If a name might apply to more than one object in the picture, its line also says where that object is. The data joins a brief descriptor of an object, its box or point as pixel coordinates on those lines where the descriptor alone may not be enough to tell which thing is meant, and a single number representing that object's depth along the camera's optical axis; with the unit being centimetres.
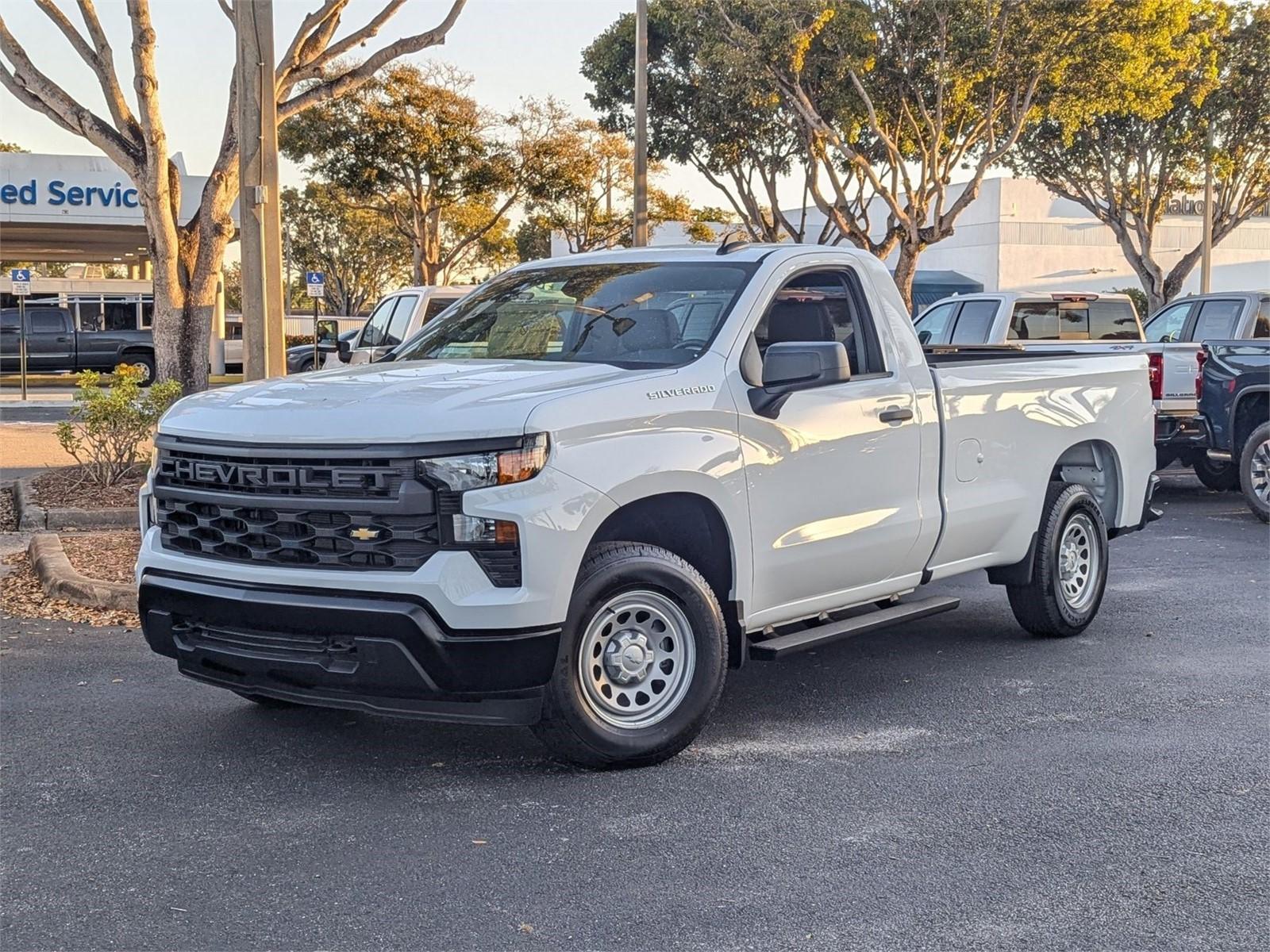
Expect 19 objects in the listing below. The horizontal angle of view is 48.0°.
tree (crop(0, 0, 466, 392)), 1421
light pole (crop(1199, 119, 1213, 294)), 3150
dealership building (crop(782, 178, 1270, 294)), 5288
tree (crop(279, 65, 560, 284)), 3947
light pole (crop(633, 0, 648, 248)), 2306
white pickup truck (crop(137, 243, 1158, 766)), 483
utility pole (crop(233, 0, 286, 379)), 1064
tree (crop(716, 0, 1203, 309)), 2525
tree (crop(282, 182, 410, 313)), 6600
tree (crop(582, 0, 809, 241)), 3225
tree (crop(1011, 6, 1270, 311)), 3052
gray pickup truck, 3869
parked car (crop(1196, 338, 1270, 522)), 1232
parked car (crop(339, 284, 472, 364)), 1806
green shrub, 1150
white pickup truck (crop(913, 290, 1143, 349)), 1548
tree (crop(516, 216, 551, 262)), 6400
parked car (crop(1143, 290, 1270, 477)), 1265
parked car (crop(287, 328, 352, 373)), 3719
